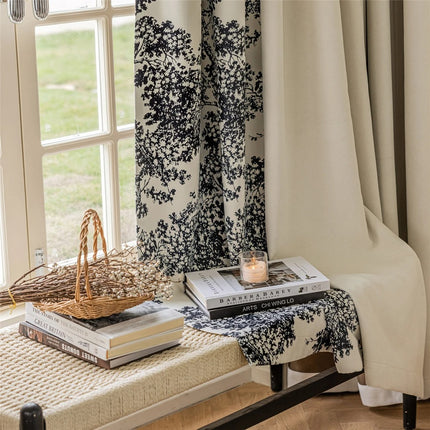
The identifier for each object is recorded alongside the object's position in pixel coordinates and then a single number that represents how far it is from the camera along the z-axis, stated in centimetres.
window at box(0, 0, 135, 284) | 335
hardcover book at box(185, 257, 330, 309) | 335
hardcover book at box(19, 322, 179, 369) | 310
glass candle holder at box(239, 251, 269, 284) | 340
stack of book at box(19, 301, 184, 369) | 309
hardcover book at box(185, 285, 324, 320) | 334
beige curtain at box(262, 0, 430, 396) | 357
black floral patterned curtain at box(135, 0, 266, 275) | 342
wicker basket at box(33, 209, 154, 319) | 309
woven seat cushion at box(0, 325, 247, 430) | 297
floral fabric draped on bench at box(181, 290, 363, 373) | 327
